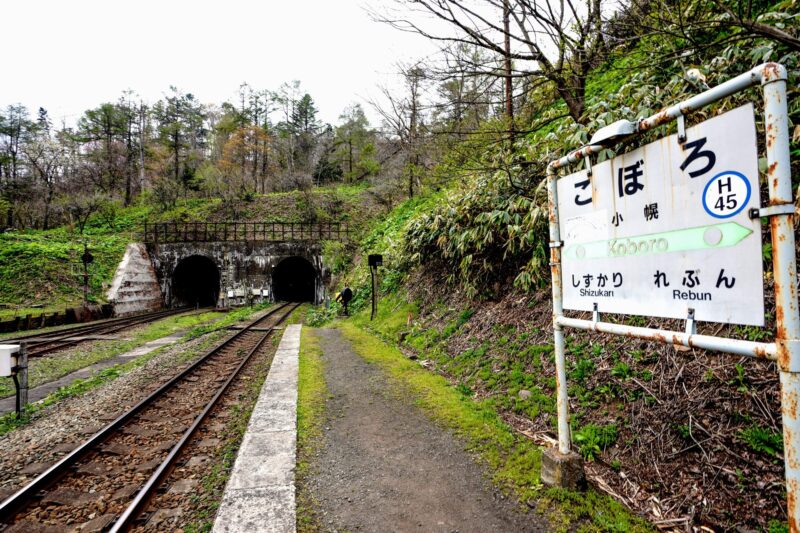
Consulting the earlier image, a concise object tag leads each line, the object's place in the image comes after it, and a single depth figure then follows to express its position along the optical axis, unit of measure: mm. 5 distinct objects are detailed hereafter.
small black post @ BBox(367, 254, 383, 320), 12276
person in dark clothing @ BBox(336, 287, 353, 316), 14430
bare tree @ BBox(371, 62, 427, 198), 5184
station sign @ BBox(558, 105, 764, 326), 1768
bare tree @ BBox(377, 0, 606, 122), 4008
